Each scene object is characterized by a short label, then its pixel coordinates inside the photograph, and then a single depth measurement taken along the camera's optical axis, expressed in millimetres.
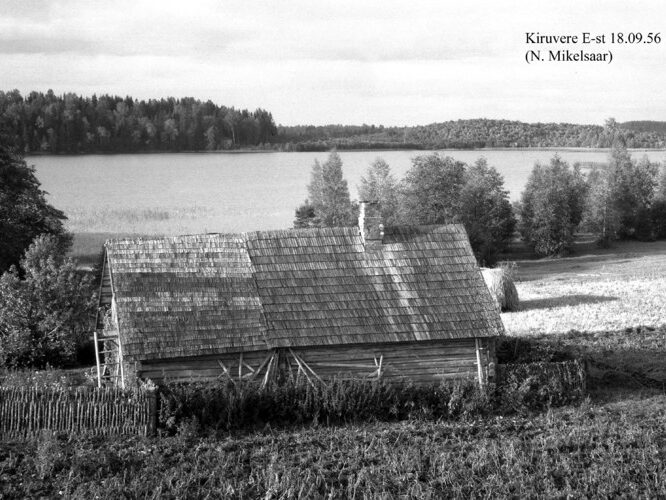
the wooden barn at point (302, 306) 19641
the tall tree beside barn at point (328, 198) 66000
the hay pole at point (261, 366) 19750
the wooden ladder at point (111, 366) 21020
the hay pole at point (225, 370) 19497
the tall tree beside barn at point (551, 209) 67875
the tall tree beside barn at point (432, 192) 63875
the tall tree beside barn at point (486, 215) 63562
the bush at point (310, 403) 18219
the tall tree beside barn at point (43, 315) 26453
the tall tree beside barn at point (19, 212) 37438
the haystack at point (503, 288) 38969
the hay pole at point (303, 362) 19953
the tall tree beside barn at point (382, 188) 65312
